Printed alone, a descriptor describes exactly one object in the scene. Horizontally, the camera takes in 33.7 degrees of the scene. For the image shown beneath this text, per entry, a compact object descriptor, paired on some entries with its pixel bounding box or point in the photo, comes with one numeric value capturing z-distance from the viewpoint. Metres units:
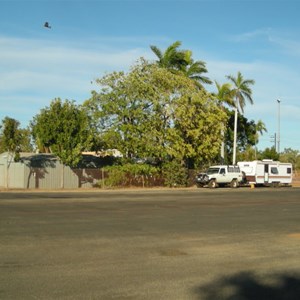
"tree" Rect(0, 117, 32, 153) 38.59
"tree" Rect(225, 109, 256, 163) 63.44
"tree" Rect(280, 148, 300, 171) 99.72
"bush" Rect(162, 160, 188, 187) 45.06
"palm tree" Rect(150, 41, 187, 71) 50.33
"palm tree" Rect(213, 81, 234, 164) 55.00
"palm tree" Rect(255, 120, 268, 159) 68.88
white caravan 47.59
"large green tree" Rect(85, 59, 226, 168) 43.94
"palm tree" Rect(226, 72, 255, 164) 55.25
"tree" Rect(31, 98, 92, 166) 38.97
